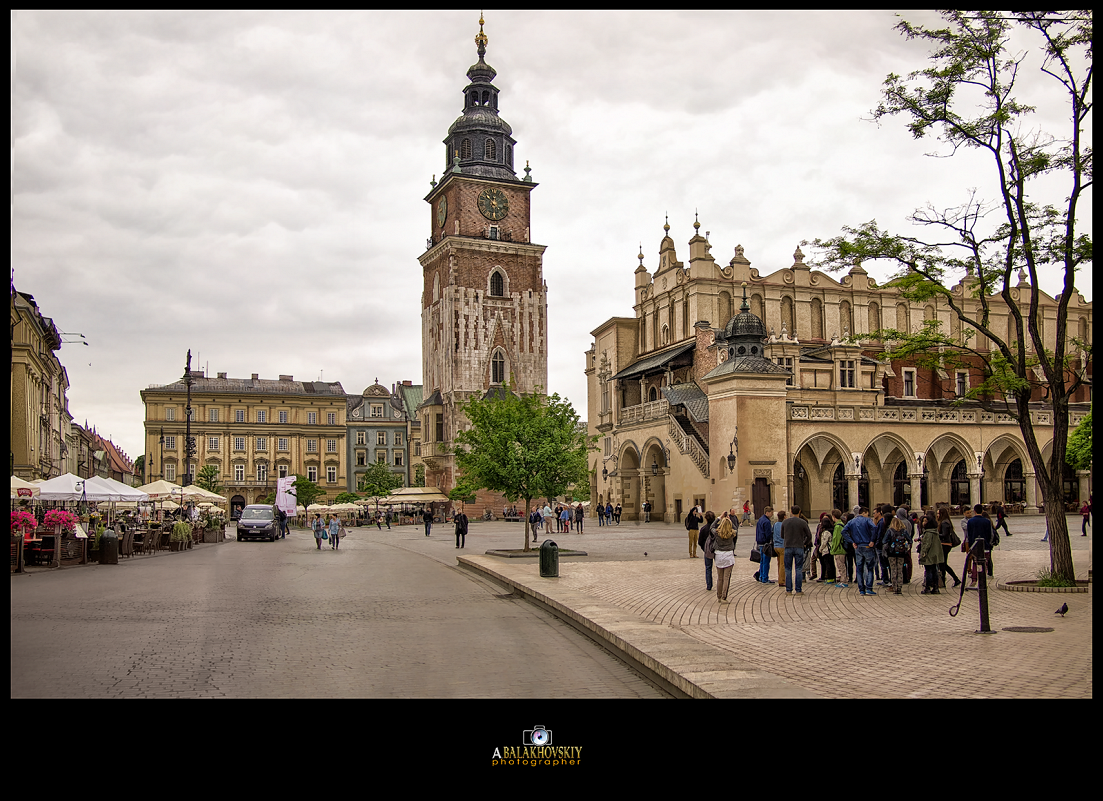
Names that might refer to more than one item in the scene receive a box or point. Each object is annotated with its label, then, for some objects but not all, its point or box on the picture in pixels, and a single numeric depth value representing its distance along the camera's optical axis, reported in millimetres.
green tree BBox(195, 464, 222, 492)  89188
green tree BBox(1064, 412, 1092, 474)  35450
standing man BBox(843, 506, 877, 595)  17219
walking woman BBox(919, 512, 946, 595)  17016
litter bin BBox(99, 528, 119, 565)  26672
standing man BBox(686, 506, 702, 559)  27302
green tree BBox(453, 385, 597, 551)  29688
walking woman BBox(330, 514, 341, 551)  37719
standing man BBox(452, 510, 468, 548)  36200
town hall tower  81750
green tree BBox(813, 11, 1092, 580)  16516
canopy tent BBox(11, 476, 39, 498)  26469
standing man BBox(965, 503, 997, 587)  16875
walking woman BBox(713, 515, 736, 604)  15750
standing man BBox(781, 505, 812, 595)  17766
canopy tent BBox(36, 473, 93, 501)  28125
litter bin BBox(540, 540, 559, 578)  20625
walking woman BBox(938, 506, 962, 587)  18125
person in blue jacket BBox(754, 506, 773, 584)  19797
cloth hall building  46219
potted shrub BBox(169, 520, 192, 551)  35303
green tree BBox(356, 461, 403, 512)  90438
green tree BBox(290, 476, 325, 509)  92875
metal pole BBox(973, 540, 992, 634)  11797
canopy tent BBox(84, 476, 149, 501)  29969
